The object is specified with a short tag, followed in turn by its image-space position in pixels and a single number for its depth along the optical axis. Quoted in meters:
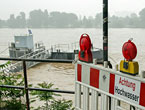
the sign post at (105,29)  1.51
